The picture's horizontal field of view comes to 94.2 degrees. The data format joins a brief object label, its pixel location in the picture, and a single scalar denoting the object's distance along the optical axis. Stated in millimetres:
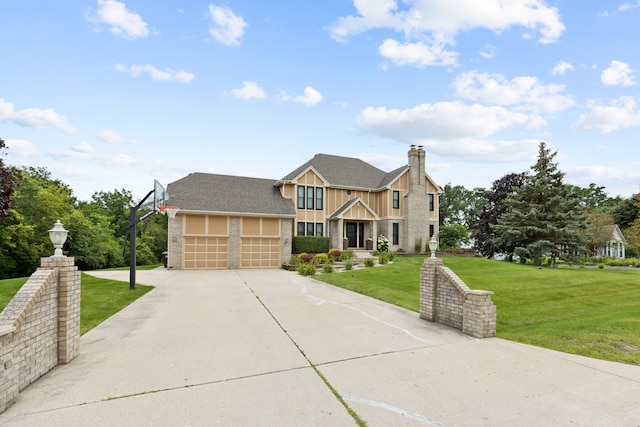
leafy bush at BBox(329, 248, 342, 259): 21761
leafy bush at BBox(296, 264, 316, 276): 16406
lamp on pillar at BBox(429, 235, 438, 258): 7338
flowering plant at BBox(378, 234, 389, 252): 25002
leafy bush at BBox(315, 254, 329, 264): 20236
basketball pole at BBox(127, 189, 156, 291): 11625
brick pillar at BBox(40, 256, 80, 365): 4629
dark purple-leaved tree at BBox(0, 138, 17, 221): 13120
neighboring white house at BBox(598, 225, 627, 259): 38500
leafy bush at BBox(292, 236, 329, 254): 22844
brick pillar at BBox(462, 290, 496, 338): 6102
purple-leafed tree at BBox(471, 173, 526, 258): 26156
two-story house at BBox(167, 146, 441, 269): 20062
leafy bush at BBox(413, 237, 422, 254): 26375
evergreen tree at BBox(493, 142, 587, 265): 21047
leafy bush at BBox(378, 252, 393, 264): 20109
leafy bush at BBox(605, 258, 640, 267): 27623
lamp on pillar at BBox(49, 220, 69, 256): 4852
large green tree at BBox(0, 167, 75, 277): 23344
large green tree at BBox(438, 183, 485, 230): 53344
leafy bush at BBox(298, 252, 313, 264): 20312
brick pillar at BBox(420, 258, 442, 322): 7320
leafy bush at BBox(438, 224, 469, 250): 35188
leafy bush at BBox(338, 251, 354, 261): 21547
